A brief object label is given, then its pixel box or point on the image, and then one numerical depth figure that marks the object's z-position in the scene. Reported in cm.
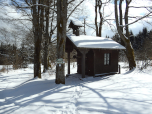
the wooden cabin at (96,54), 967
